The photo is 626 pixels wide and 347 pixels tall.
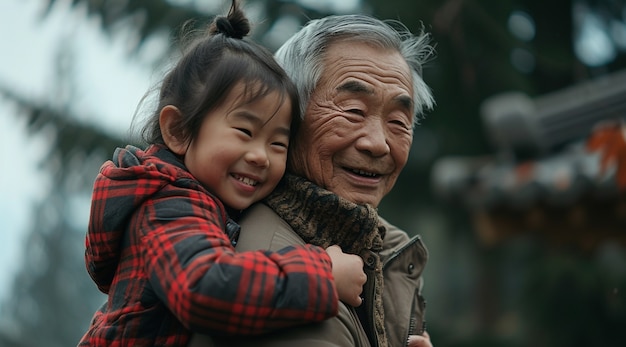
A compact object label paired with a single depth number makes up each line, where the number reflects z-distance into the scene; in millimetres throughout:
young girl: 1729
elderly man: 2150
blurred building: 4898
